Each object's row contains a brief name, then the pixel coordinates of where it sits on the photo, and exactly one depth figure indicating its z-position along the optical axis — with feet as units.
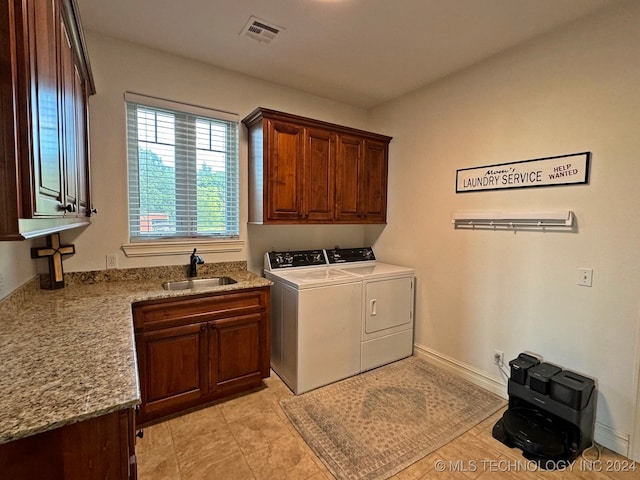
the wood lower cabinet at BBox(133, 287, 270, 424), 6.87
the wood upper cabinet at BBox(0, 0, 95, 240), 2.61
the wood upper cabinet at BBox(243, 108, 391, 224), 9.02
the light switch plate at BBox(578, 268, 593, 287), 6.70
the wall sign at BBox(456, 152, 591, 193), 6.84
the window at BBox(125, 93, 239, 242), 8.41
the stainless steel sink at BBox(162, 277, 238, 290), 8.75
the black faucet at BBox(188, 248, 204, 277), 8.80
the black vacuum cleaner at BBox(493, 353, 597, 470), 6.15
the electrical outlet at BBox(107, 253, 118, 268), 8.08
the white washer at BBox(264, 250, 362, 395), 8.33
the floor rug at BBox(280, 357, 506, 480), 6.18
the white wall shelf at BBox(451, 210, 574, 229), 7.04
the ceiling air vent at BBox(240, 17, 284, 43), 7.06
